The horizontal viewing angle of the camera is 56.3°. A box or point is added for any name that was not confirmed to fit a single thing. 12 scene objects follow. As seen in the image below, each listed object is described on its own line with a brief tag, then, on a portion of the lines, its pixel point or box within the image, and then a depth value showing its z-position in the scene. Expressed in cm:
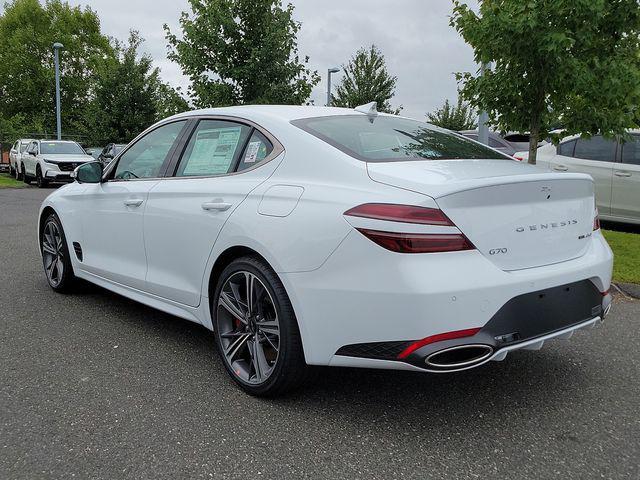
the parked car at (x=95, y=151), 2557
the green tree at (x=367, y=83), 3038
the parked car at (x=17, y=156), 2381
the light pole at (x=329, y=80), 2827
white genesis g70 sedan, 249
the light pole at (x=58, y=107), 2882
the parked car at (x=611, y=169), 802
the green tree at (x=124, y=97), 3053
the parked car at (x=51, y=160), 2016
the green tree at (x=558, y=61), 582
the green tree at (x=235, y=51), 1259
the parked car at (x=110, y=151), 2159
